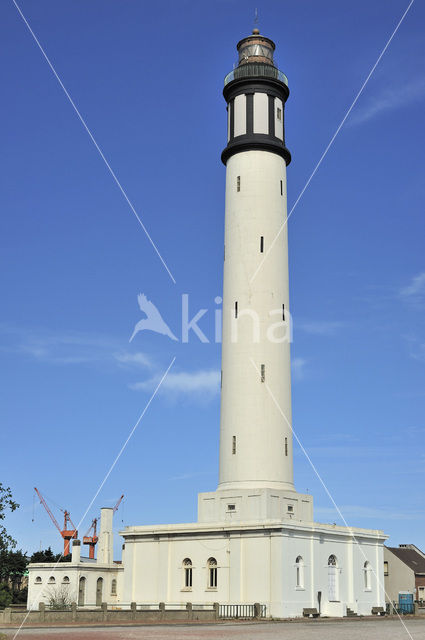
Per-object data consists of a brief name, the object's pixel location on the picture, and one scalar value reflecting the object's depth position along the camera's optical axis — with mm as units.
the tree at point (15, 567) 95044
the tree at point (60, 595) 64219
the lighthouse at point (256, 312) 49719
